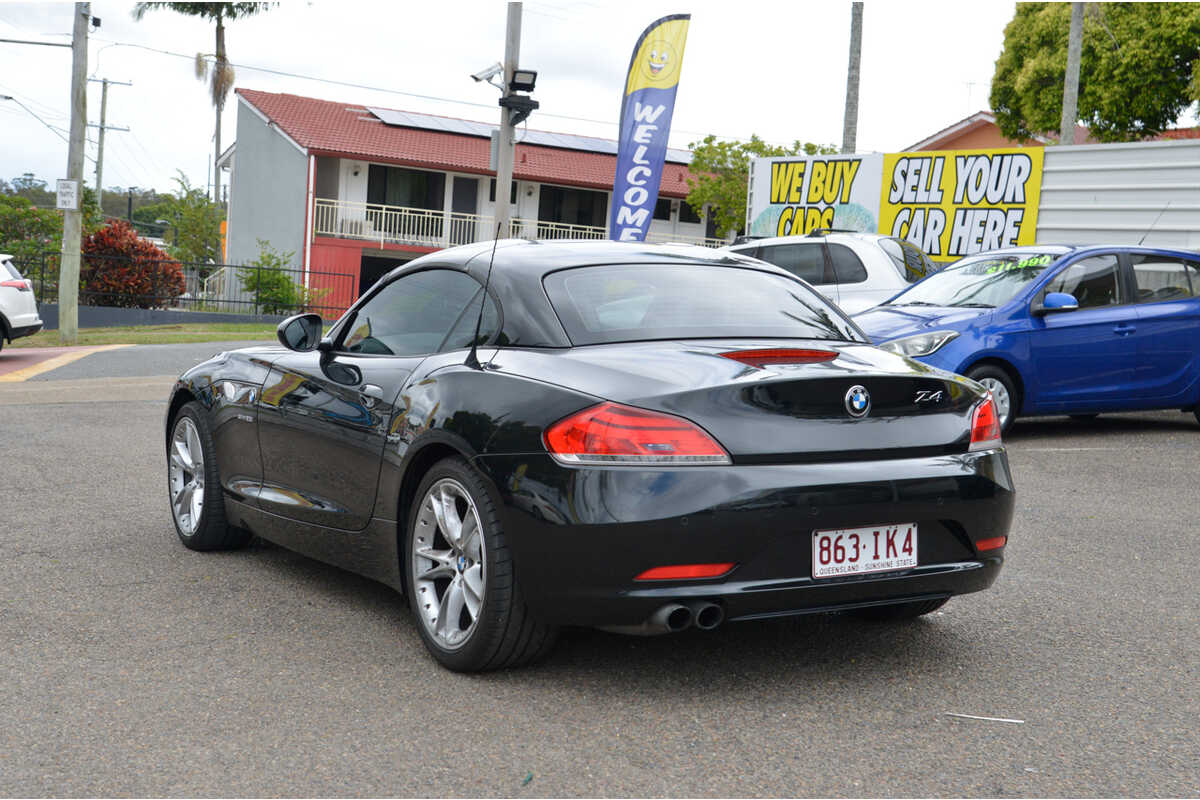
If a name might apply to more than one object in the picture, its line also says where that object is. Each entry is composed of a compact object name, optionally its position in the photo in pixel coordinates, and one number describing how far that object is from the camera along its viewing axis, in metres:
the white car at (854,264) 13.73
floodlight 19.55
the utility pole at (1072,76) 26.45
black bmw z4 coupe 3.77
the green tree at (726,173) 40.78
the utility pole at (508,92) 19.84
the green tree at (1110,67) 32.56
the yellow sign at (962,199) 16.41
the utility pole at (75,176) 22.34
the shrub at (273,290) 30.84
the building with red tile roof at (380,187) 37.66
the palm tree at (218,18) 48.41
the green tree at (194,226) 52.53
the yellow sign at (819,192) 19.14
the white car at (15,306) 18.20
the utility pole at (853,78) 23.77
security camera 19.50
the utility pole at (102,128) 61.50
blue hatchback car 10.27
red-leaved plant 28.80
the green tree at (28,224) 31.64
